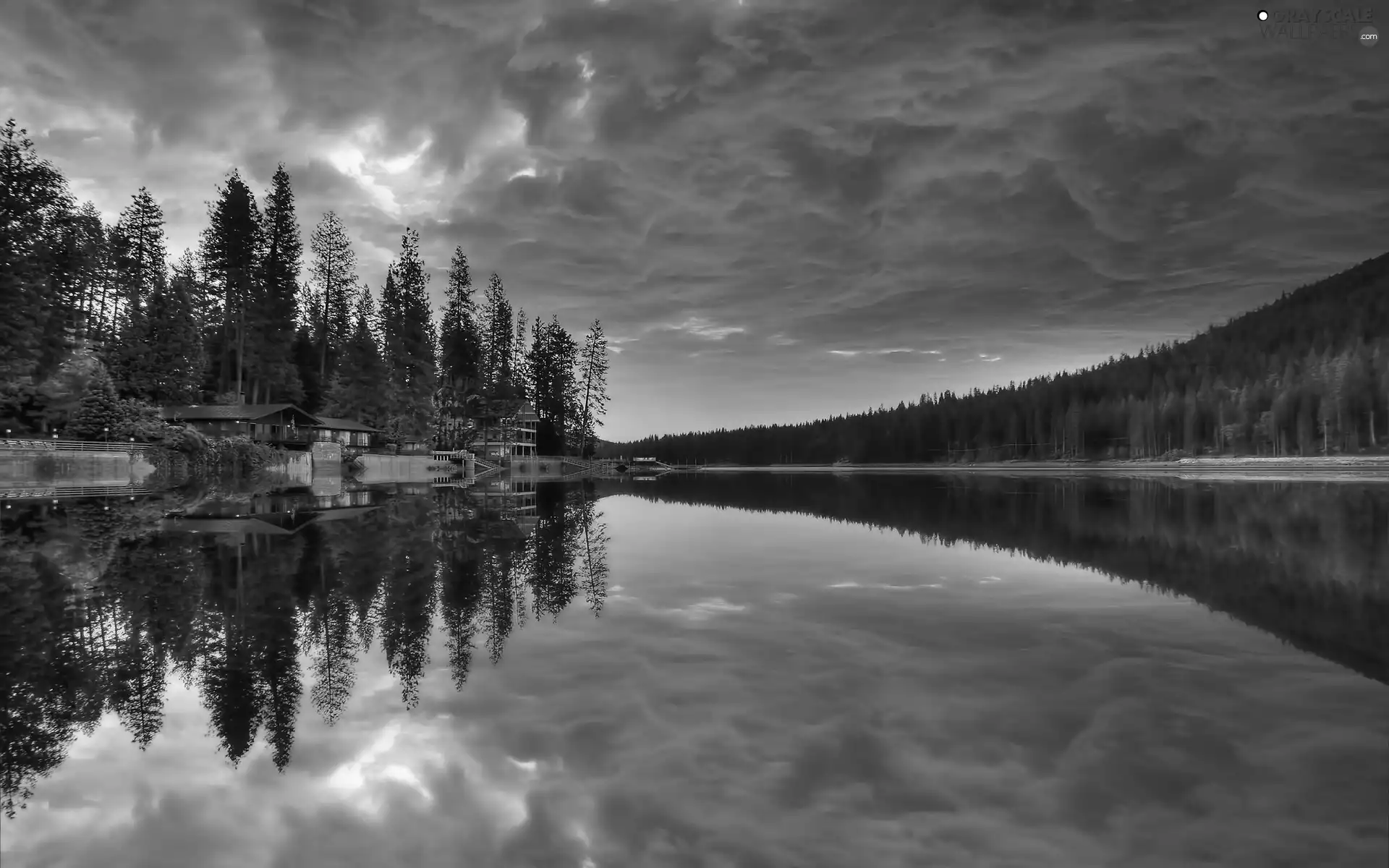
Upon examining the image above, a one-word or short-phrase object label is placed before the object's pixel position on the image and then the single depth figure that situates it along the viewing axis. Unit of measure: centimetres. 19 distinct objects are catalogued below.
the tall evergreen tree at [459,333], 7781
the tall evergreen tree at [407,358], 6600
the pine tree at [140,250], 6238
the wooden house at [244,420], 5800
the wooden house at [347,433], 6619
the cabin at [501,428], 7762
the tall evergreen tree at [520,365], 9044
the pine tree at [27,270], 4047
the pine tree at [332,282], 7106
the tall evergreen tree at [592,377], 9925
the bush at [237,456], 4903
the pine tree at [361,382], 6688
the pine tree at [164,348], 5556
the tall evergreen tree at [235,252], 6069
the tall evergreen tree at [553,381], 9706
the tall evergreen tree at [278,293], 6375
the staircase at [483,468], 7356
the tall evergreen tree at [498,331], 8519
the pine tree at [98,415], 4297
